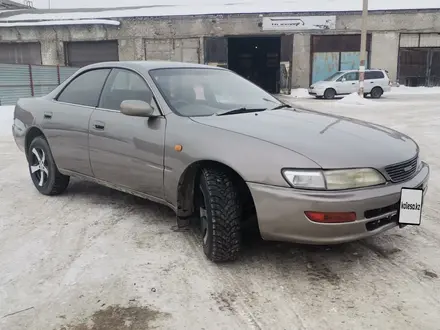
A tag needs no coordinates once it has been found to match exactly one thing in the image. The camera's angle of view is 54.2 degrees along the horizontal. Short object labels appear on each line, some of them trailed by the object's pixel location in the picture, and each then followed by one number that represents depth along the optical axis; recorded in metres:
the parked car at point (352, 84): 22.23
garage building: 27.22
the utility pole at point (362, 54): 18.41
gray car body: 2.63
